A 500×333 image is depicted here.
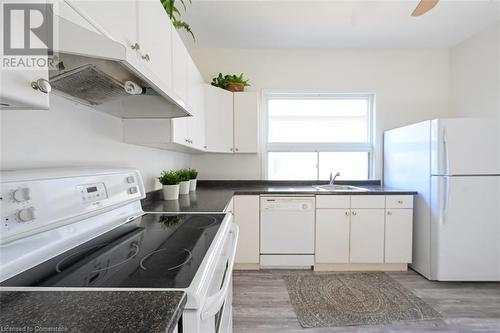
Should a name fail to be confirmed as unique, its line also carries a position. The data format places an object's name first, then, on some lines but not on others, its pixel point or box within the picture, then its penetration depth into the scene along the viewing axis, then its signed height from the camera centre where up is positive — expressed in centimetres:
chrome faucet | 279 -16
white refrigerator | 196 -28
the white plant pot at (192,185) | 230 -21
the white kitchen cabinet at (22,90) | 42 +14
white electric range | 57 -29
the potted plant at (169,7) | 145 +100
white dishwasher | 234 -68
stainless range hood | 58 +30
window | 295 +40
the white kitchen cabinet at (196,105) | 187 +53
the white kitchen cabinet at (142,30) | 73 +56
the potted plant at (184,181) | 201 -16
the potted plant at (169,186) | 180 -17
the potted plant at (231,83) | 264 +95
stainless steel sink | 270 -26
